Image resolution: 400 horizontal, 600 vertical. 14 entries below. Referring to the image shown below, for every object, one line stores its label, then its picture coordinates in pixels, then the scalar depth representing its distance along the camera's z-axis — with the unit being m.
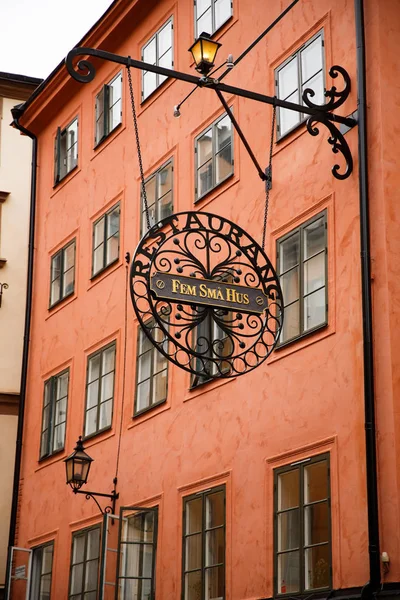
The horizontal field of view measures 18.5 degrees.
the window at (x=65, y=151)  22.58
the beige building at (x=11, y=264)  22.81
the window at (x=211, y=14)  18.08
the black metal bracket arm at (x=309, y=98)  11.92
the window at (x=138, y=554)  16.77
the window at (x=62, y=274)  21.59
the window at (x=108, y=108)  21.13
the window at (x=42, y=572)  19.80
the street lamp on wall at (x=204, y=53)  11.98
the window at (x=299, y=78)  15.60
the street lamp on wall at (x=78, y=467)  17.56
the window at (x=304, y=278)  14.67
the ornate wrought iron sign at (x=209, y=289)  11.41
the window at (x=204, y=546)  15.43
